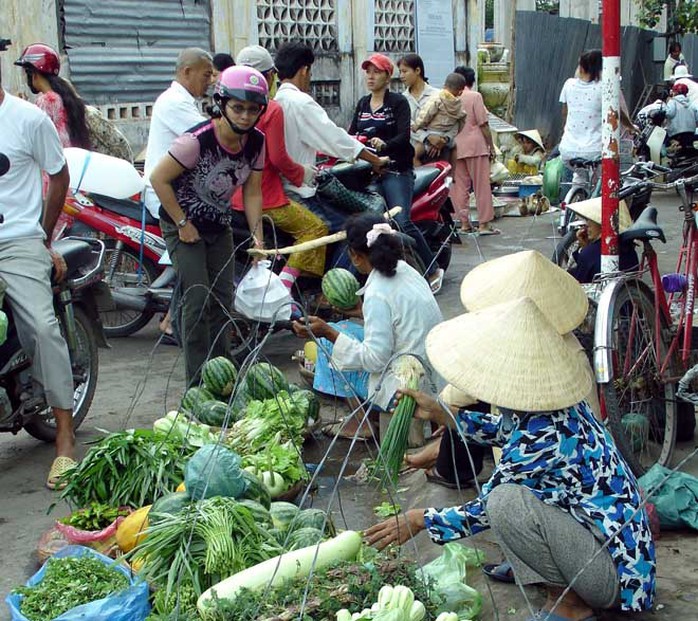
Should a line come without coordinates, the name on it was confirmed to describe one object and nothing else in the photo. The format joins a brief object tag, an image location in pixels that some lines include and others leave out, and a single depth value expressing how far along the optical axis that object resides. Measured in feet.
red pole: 16.34
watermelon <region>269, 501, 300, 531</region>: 12.90
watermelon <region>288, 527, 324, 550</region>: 11.82
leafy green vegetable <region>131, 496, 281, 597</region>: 11.10
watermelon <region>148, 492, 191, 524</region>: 12.23
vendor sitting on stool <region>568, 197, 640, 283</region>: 17.10
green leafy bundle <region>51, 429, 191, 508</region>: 13.66
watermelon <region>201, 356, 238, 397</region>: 17.85
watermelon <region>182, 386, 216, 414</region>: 17.34
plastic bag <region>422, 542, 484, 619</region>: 11.19
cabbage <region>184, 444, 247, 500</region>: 12.42
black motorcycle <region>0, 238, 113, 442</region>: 16.39
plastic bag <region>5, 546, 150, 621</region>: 10.56
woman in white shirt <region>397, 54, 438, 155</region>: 33.17
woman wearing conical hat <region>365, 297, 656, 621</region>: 10.71
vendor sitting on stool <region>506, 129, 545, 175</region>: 50.75
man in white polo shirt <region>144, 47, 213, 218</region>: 21.79
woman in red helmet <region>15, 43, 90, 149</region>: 23.44
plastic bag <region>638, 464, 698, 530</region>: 13.44
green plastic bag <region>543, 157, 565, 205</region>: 37.83
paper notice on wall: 49.94
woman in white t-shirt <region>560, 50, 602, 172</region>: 33.30
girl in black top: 26.68
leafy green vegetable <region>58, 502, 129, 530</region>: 13.37
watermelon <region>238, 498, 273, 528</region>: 12.25
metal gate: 33.19
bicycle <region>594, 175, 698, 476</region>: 14.64
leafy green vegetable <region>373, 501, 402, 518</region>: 15.07
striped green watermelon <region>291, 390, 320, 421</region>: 17.34
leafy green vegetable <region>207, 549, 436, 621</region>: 10.09
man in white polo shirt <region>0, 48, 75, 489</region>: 16.02
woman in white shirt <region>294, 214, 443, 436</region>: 16.35
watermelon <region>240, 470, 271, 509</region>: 13.00
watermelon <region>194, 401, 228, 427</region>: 17.03
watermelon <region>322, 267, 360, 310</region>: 18.49
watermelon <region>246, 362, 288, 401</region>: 17.63
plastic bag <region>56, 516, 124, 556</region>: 12.94
